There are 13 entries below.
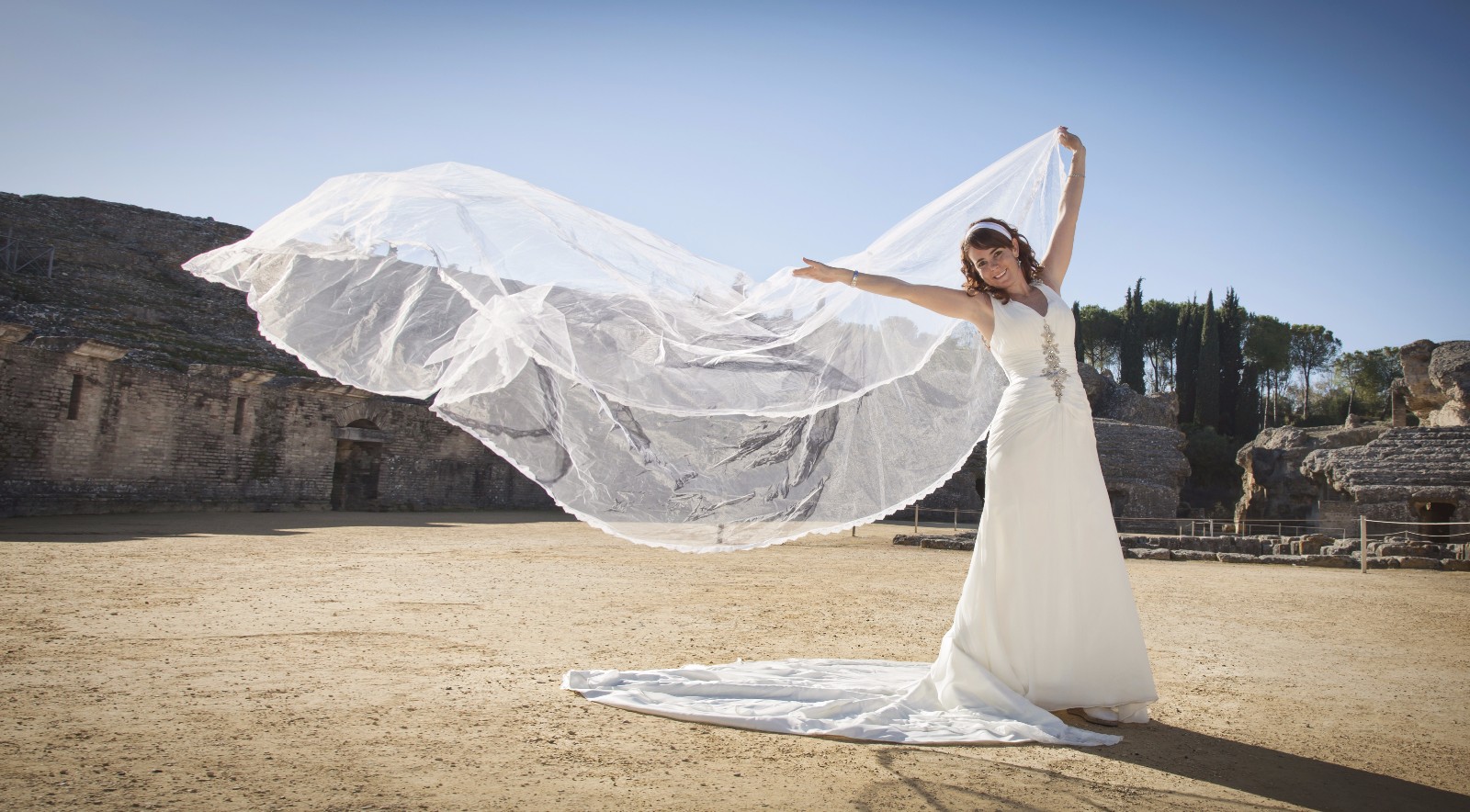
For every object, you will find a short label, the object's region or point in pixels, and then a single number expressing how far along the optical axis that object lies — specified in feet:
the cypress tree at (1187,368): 157.58
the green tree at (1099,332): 187.93
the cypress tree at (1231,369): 153.48
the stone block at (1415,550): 47.06
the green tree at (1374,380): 167.43
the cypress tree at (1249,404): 150.92
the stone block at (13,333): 42.73
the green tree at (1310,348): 188.03
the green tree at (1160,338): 182.09
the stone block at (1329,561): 45.78
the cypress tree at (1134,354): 168.55
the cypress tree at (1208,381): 152.05
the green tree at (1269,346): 179.83
